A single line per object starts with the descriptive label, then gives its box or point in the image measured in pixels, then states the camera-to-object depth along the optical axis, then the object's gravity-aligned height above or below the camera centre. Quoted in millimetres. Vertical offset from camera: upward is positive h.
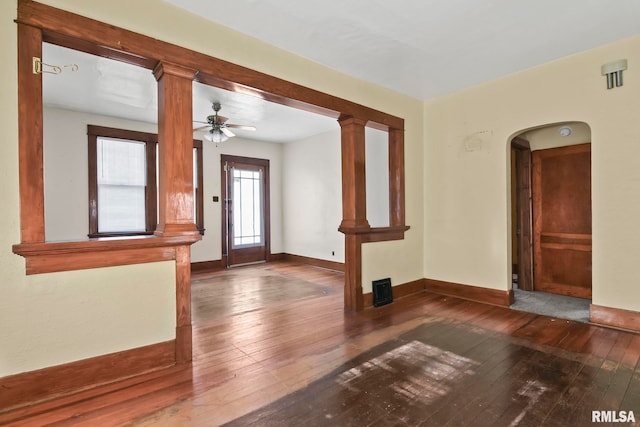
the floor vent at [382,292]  3928 -1035
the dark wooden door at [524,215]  4543 -86
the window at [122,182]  5250 +583
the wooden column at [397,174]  4355 +517
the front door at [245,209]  6824 +102
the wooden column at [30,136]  1899 +495
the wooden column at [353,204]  3795 +99
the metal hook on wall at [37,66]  1938 +943
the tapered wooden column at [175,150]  2396 +502
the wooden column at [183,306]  2434 -721
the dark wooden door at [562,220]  4082 -154
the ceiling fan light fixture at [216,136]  4711 +1200
